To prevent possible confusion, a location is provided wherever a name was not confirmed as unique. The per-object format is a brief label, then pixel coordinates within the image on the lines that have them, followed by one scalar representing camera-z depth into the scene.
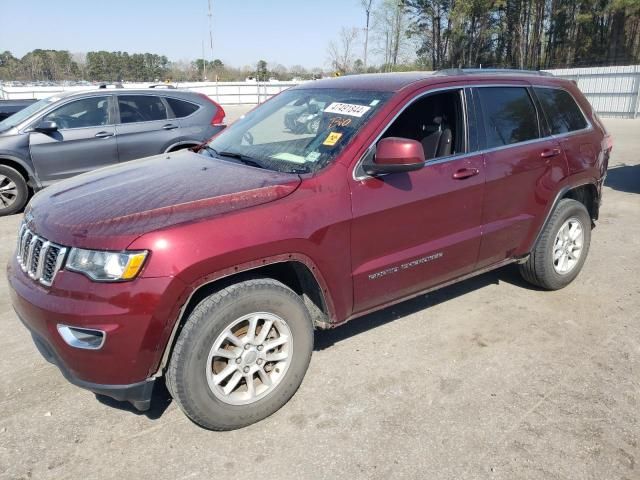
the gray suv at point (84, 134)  7.21
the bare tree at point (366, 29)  51.44
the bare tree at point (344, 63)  47.62
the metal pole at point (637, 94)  21.64
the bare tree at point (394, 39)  51.03
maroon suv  2.37
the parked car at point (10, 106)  9.91
